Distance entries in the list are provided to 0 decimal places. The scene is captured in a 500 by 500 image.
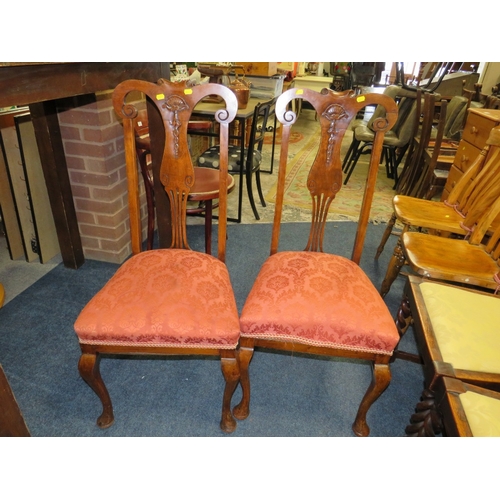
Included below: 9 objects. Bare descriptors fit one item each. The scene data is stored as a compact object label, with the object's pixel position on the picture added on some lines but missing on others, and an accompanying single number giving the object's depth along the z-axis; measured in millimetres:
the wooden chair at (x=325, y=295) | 1061
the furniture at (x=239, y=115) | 2287
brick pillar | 1767
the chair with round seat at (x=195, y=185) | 1780
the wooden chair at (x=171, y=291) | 1021
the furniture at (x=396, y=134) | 3330
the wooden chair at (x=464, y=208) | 1565
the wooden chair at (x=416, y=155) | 2238
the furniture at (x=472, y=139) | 1896
